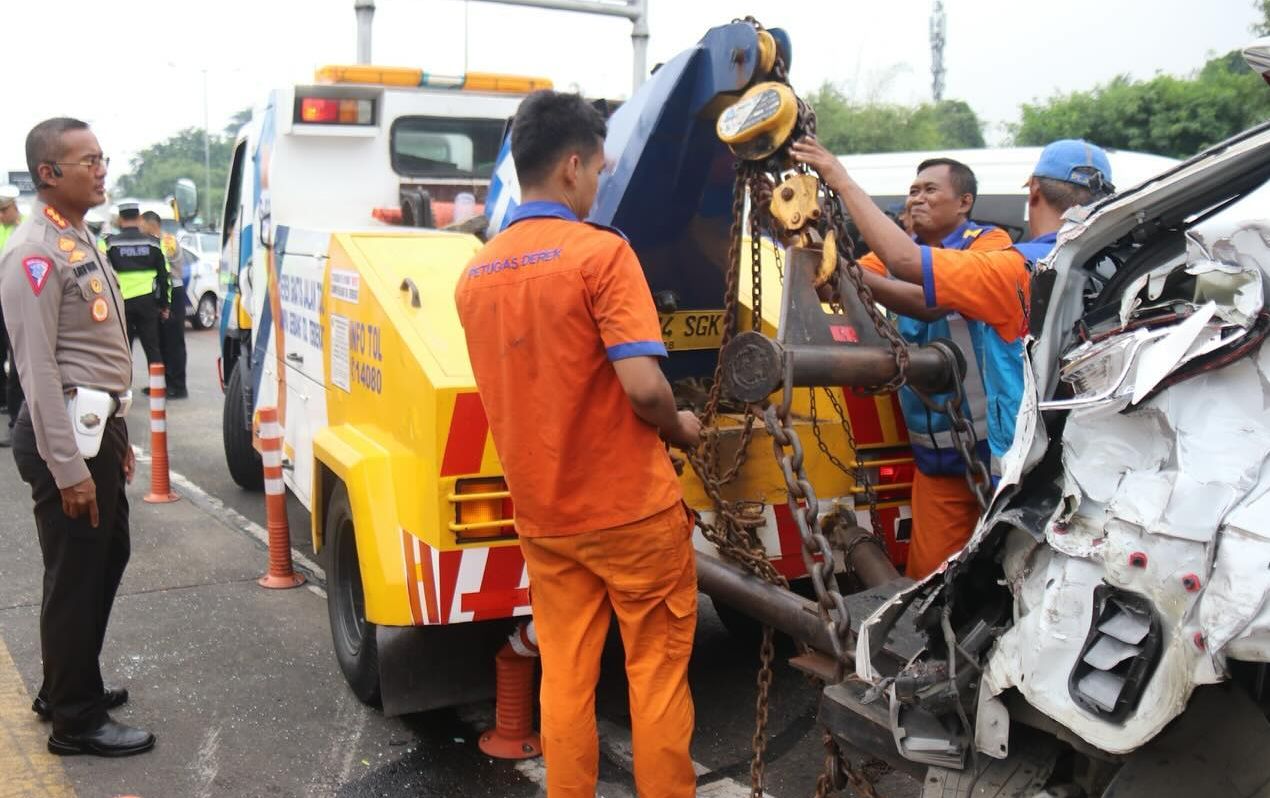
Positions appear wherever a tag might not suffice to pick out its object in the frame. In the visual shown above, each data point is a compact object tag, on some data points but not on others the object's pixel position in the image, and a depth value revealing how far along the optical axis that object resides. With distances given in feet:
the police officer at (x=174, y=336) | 35.42
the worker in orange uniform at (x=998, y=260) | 9.90
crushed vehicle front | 5.90
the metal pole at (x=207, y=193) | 142.93
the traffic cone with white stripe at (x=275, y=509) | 17.61
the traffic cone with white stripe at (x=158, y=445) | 23.03
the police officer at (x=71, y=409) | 11.18
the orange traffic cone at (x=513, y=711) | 12.01
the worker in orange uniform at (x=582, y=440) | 8.53
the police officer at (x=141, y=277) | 32.04
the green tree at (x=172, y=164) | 228.63
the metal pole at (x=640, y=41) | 29.84
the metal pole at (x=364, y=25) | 25.91
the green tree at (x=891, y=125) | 92.32
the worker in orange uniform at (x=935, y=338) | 11.07
